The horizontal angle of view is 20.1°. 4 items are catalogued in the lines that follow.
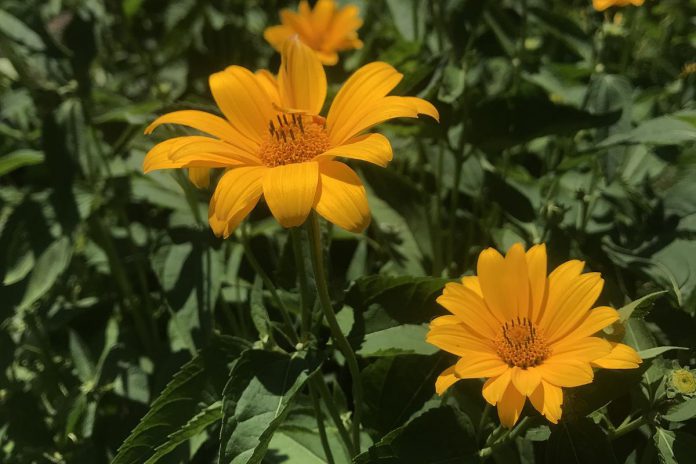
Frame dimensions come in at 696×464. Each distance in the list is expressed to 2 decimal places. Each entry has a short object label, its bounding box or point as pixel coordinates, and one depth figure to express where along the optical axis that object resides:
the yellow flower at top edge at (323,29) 0.67
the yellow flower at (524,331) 0.49
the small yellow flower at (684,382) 0.50
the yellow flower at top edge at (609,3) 0.59
